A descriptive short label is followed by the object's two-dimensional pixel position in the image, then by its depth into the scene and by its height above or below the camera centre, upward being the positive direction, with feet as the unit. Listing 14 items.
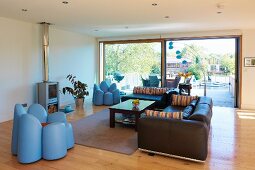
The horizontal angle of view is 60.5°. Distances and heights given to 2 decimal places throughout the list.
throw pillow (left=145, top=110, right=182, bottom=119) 10.78 -1.86
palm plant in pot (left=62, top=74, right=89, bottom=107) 22.93 -1.48
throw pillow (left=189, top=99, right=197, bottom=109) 13.91 -1.74
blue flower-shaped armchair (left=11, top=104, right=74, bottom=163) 10.05 -2.89
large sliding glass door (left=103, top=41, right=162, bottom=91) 26.76 +1.80
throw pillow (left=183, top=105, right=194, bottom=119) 11.20 -1.91
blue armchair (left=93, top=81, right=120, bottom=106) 23.97 -2.12
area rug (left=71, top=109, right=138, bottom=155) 12.31 -3.71
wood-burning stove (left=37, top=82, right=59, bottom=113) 19.29 -1.59
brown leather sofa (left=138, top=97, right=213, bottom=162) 9.95 -2.77
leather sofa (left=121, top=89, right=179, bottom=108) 19.39 -1.88
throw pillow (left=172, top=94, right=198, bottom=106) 17.16 -1.78
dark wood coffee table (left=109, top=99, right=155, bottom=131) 15.14 -2.23
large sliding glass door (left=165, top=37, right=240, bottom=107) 24.21 +1.87
